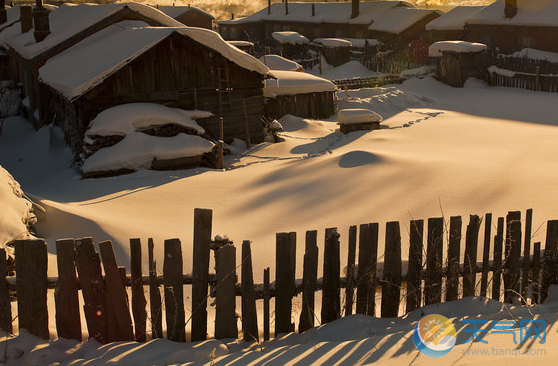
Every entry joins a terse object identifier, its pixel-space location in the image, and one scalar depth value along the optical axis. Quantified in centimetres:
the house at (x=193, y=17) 4294
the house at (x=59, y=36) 2120
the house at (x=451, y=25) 3797
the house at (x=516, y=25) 3222
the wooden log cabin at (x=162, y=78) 1711
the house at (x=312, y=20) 4497
